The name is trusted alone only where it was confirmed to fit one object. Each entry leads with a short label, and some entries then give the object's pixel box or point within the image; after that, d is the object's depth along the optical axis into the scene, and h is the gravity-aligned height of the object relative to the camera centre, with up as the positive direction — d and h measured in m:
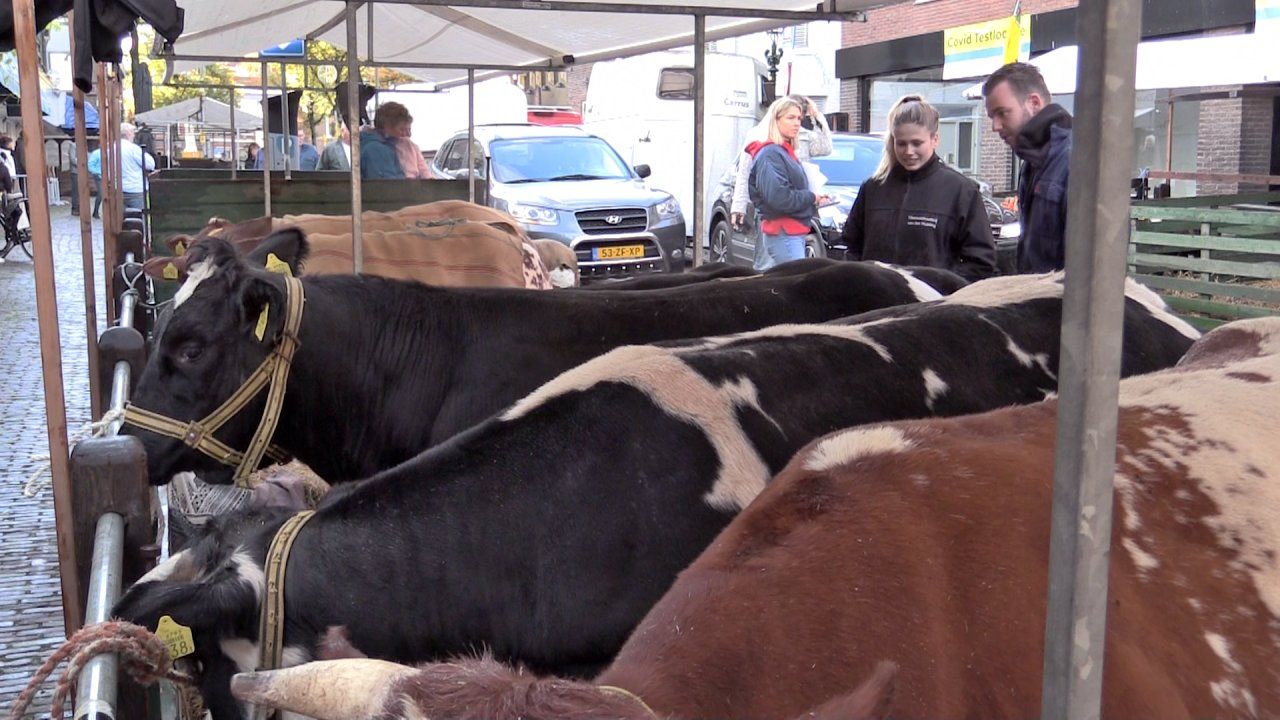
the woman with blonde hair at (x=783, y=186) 8.23 +0.00
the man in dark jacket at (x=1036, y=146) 4.85 +0.16
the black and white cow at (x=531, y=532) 2.74 -0.79
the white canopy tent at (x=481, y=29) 6.34 +1.17
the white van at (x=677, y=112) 21.75 +1.32
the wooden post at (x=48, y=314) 3.02 -0.32
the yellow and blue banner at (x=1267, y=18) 13.95 +1.90
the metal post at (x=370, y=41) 8.70 +1.06
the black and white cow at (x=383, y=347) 4.35 -0.57
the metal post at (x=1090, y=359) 1.17 -0.17
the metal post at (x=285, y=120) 11.68 +0.66
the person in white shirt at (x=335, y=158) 14.27 +0.32
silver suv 14.81 -0.14
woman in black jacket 6.02 -0.11
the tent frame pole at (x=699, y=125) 6.34 +0.32
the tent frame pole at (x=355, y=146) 5.58 +0.18
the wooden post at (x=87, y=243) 5.82 -0.29
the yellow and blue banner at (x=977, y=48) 17.36 +1.96
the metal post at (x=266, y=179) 9.34 +0.06
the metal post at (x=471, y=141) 10.10 +0.38
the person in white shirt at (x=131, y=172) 16.30 +0.20
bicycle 22.06 -0.63
